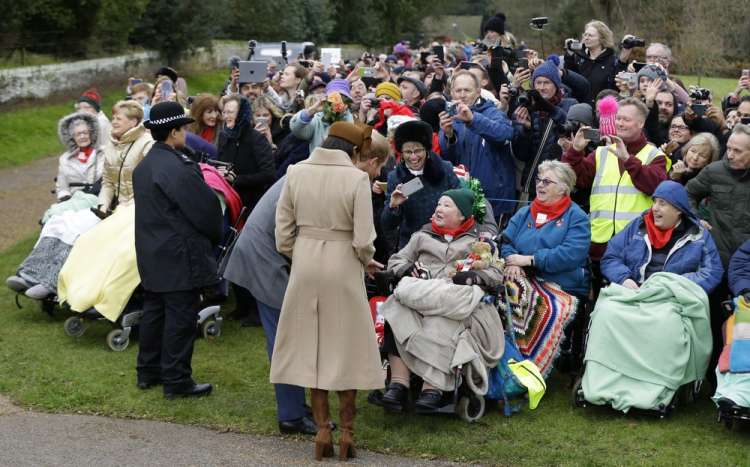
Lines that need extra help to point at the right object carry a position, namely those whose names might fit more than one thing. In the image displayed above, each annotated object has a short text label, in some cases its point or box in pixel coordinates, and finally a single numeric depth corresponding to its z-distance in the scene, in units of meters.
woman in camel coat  6.18
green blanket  6.97
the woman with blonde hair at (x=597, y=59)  11.11
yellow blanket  8.79
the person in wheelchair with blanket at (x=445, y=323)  6.94
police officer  7.40
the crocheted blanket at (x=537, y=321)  7.58
